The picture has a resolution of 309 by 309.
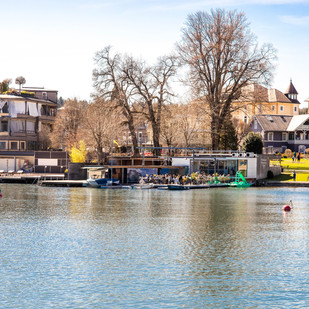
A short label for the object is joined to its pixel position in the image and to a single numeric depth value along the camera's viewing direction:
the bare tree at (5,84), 148.77
